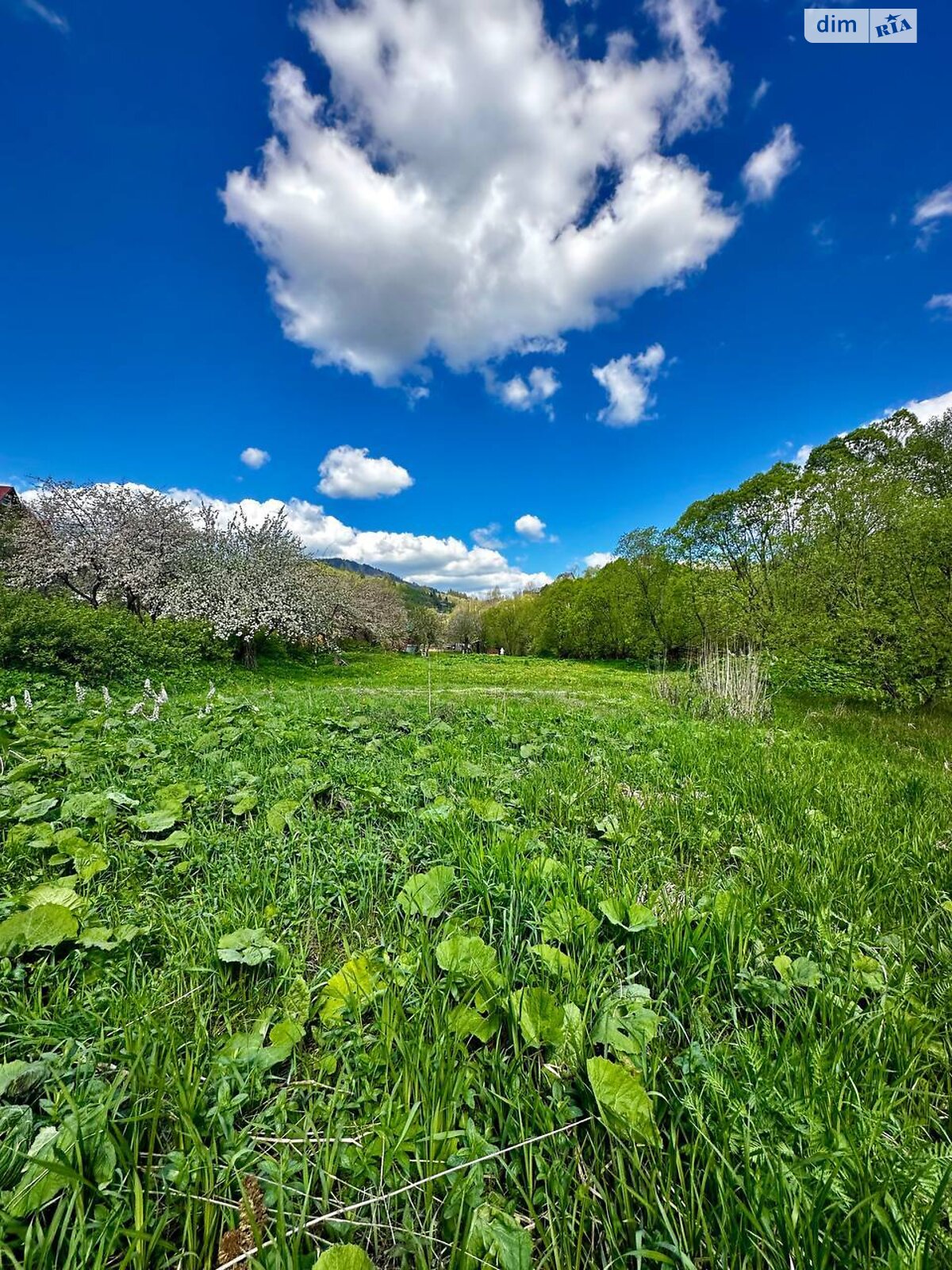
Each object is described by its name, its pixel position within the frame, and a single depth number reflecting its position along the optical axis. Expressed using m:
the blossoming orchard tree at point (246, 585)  17.61
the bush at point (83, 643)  10.23
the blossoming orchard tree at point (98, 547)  18.59
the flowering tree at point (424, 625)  54.50
